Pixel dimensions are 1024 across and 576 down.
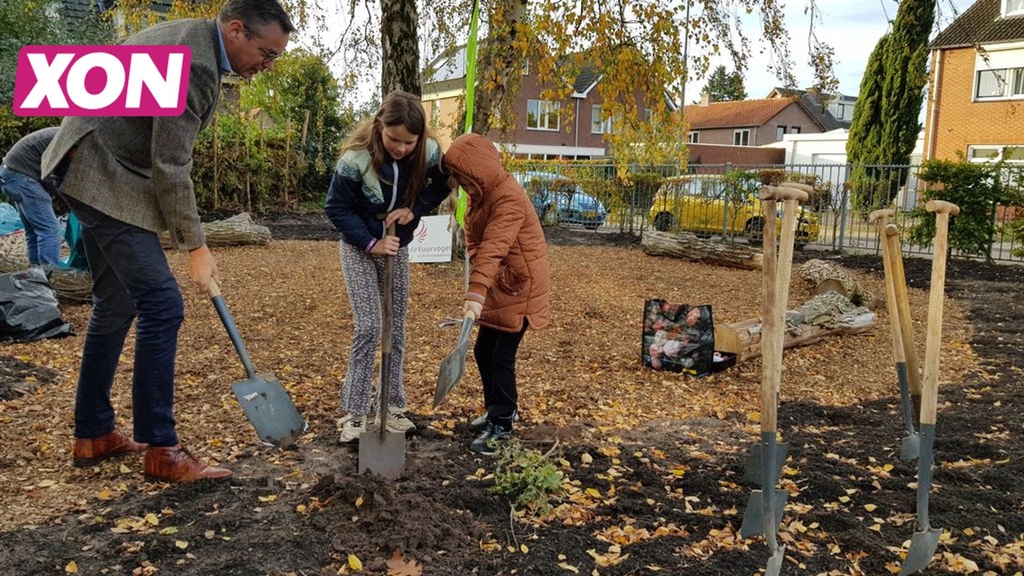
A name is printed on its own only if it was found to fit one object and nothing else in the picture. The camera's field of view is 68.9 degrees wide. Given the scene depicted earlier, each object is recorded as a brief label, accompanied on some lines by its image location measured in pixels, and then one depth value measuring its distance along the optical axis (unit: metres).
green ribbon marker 5.83
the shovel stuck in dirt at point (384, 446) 2.93
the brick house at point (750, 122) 46.38
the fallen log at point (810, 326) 4.93
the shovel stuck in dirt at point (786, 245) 1.93
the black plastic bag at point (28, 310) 4.95
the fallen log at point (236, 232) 10.19
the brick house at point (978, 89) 21.17
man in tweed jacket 2.58
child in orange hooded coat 3.06
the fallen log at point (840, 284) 7.52
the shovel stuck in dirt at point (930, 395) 2.26
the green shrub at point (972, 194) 10.70
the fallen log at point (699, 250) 10.22
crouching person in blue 5.59
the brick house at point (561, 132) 36.28
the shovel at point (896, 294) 2.64
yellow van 13.00
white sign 7.77
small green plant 2.76
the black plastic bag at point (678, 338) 4.75
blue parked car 16.09
